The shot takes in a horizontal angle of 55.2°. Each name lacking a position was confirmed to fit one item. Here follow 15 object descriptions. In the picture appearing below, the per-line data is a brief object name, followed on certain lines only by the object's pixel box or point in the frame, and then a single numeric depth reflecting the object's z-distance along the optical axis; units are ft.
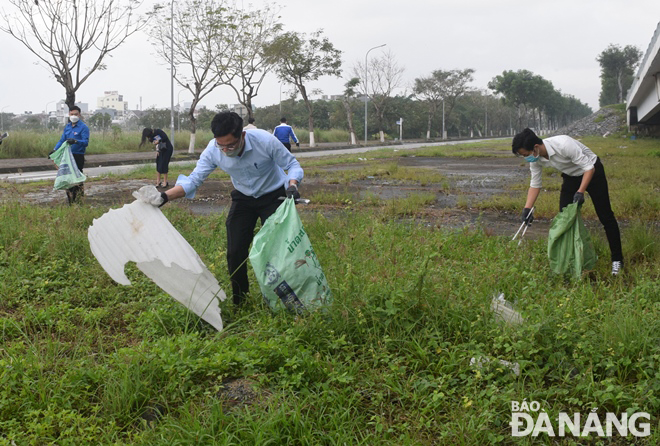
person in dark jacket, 40.16
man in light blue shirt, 13.73
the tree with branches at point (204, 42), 95.76
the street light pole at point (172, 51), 95.96
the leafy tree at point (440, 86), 223.51
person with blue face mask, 16.90
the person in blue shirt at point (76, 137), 29.91
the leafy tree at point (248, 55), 100.12
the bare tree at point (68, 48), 69.41
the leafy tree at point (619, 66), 229.66
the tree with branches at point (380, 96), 180.45
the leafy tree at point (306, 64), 129.28
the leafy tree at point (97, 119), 164.20
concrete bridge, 61.49
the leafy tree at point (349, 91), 158.77
